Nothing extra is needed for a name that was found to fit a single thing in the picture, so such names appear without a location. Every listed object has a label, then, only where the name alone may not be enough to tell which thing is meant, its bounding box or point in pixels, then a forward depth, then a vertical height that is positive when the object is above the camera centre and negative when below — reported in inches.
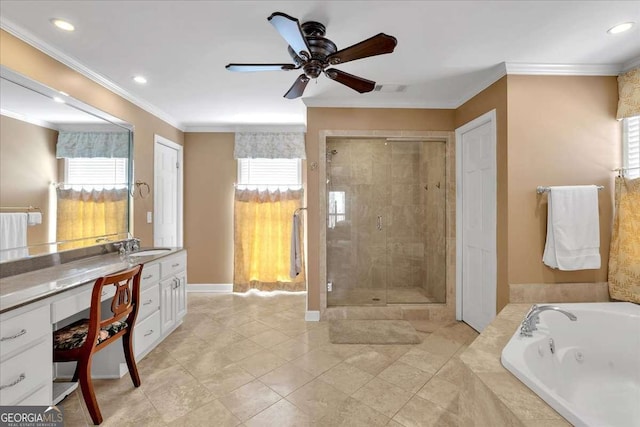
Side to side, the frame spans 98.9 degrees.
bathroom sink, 107.0 -15.8
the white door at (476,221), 101.4 -3.7
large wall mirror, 70.8 +13.0
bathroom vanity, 49.6 -23.9
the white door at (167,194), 137.3 +10.0
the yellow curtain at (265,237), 161.2 -14.4
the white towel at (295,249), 138.6 -18.5
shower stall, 132.1 -4.5
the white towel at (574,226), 87.1 -4.7
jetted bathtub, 62.9 -36.5
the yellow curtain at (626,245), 84.0 -10.6
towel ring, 116.6 +10.3
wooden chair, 62.7 -30.2
